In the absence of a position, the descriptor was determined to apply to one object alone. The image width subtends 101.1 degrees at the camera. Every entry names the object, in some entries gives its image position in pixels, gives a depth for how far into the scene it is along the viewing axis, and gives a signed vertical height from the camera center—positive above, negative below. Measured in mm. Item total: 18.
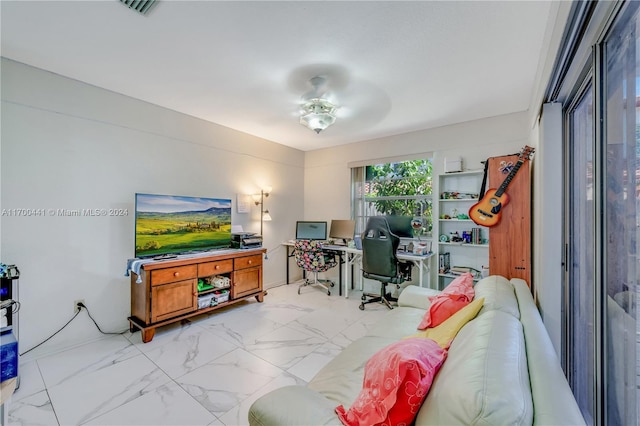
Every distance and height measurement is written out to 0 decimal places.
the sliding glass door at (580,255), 1332 -211
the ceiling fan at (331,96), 2326 +1257
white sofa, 673 -493
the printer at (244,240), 3620 -343
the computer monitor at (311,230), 4648 -249
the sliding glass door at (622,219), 893 +0
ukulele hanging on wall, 2387 +147
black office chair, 3332 -520
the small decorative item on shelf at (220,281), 3232 -820
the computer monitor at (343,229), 4387 -219
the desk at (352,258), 3469 -616
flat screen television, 2812 -110
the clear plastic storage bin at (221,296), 3228 -997
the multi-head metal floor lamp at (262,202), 4234 +222
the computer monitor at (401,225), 3781 -120
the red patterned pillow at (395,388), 838 -565
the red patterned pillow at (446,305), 1735 -588
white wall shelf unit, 3445 -106
